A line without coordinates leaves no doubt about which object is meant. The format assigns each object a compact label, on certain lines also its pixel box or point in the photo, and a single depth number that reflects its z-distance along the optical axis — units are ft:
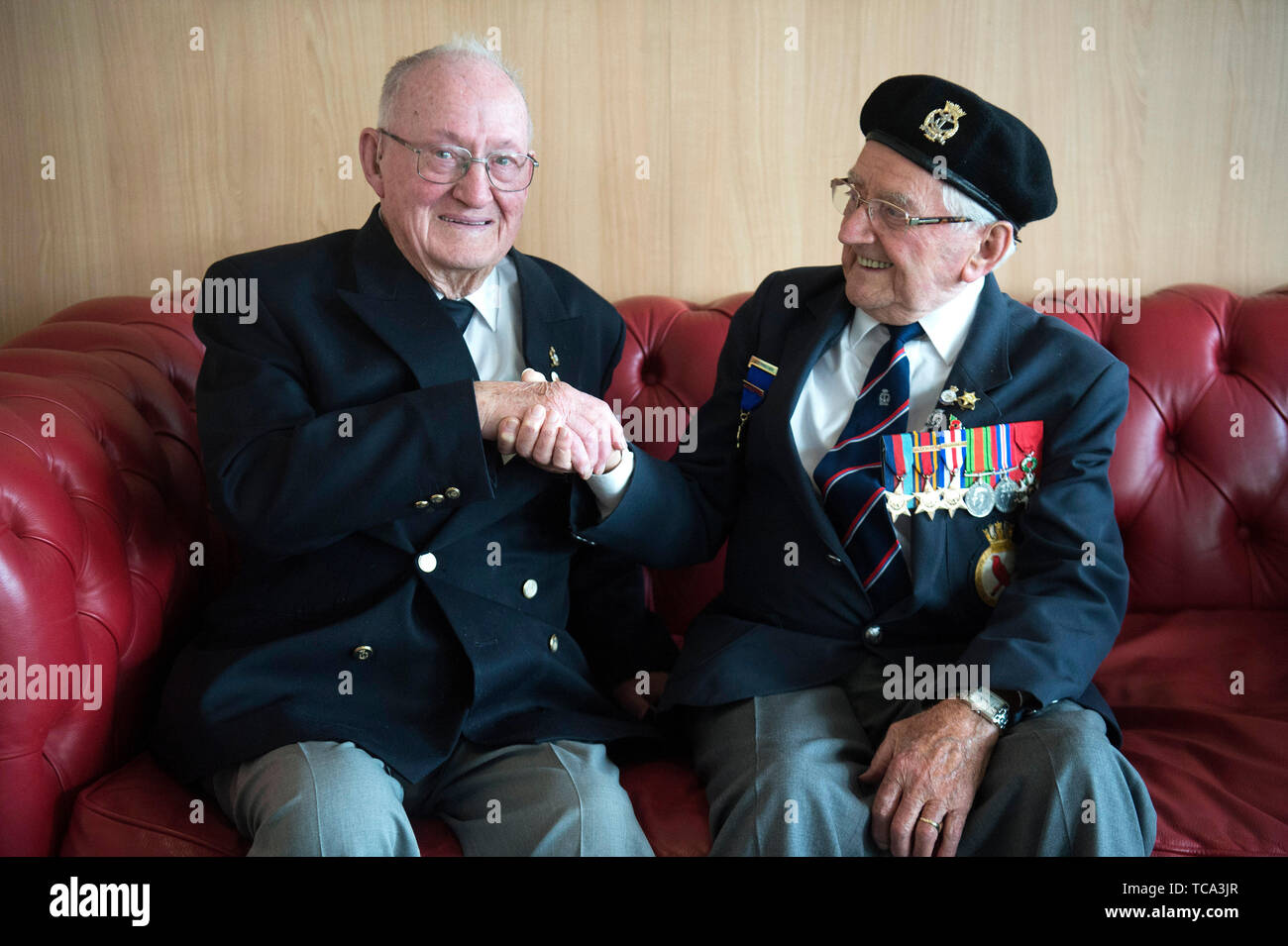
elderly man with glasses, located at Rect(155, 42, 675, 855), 4.69
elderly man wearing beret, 4.69
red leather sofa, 4.58
